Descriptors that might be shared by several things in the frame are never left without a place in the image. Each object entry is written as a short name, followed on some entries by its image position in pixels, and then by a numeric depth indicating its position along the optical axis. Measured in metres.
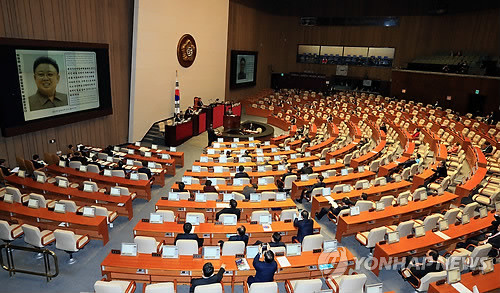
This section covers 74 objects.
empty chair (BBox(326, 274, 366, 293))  6.66
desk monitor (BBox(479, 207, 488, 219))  10.01
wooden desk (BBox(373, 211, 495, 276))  8.31
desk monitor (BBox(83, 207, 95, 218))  9.12
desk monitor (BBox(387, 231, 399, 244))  8.49
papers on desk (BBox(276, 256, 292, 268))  7.39
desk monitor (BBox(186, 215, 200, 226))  8.90
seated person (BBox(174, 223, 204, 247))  7.66
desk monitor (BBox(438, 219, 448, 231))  9.16
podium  22.55
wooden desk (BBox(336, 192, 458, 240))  9.65
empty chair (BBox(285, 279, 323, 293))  6.48
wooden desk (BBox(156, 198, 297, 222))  10.05
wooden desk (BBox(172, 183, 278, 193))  11.49
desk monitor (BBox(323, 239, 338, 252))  7.88
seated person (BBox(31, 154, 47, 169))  13.04
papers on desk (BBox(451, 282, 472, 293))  6.83
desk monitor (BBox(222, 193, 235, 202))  10.66
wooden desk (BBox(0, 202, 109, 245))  8.93
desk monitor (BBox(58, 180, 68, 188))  10.88
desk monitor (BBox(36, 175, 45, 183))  11.38
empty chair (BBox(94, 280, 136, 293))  5.98
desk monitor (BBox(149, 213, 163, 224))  8.83
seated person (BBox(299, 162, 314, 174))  13.11
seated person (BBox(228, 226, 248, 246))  7.82
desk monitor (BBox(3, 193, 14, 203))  9.61
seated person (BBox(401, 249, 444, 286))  7.46
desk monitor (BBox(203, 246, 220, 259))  7.38
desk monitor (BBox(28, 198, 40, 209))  9.38
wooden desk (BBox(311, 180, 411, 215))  11.02
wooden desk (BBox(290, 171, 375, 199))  12.32
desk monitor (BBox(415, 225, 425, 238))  8.77
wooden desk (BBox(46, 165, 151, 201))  11.89
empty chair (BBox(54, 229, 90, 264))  7.91
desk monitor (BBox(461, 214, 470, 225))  9.54
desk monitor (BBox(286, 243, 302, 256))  7.71
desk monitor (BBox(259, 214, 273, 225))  9.12
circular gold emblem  21.33
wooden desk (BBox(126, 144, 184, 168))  15.53
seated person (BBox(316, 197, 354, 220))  10.16
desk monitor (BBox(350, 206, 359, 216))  9.70
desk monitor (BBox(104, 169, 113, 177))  12.29
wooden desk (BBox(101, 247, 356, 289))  7.10
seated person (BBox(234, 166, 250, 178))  12.36
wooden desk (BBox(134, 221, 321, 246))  8.60
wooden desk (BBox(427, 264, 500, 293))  6.89
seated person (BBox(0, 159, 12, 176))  11.71
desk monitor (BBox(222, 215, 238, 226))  8.88
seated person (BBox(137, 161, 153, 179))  12.60
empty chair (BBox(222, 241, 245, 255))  7.52
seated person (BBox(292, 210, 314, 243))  8.72
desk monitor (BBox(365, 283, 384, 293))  6.30
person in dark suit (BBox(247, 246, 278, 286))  6.75
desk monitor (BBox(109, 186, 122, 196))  10.59
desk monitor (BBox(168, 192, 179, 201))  10.20
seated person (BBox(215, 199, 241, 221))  9.19
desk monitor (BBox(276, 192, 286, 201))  10.68
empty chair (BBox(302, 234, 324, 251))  8.06
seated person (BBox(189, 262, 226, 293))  6.36
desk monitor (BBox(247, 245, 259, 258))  7.50
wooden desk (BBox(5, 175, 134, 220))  10.43
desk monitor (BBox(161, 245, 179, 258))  7.33
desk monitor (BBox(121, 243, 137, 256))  7.35
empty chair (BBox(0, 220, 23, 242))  8.26
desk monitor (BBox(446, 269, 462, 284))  6.99
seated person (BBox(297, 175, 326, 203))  11.56
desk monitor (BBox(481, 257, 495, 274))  7.49
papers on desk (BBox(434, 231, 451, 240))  8.88
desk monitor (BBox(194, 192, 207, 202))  10.39
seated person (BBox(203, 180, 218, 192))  11.00
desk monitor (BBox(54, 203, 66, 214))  9.13
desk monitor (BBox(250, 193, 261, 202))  10.58
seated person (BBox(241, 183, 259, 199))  10.93
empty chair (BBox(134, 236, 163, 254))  7.46
